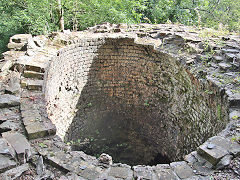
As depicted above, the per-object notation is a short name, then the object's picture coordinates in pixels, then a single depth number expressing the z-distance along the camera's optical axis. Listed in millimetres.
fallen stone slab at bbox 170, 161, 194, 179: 2207
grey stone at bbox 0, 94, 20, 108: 2989
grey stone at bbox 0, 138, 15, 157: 2113
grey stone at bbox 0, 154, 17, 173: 2015
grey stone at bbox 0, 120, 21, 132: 2588
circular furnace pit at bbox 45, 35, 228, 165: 4691
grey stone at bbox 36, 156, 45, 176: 2137
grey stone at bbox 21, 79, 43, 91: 3551
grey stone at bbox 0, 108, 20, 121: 2795
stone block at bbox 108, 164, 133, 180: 2184
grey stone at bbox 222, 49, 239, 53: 4535
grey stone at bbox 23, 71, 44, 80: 3848
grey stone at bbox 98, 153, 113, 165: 2352
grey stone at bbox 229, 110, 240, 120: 2877
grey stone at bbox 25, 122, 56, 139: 2574
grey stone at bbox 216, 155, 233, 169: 2221
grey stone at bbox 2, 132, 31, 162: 2182
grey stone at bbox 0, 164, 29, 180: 1980
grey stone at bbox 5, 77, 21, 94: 3272
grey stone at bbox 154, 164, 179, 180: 2182
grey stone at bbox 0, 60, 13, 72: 3887
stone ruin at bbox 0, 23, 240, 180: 2295
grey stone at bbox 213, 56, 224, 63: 4385
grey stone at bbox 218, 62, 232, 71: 4078
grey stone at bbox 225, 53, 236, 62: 4255
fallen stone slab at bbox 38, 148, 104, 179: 2189
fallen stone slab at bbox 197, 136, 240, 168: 2291
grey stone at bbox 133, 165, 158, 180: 2184
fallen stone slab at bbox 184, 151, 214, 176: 2245
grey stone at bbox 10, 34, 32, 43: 5134
